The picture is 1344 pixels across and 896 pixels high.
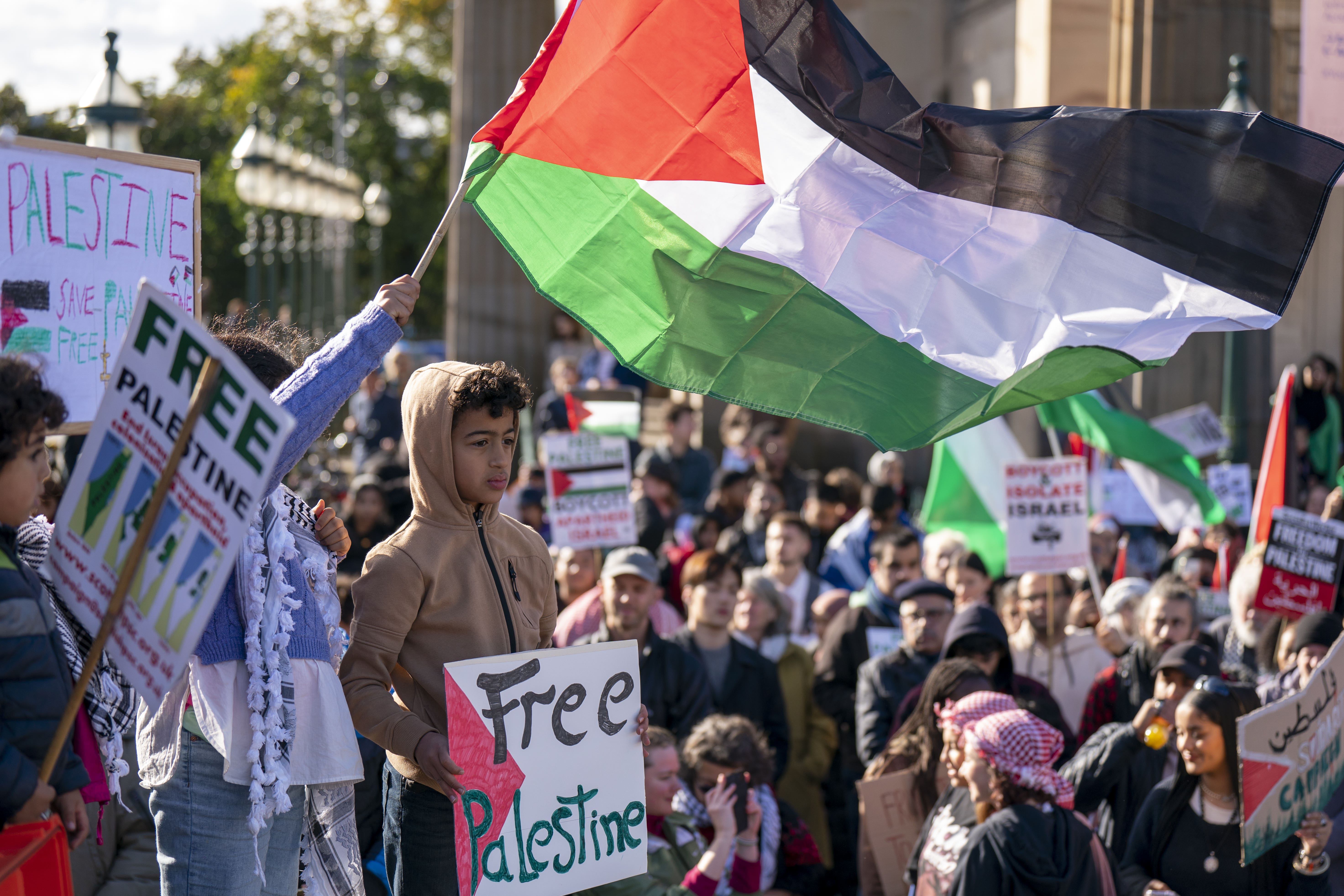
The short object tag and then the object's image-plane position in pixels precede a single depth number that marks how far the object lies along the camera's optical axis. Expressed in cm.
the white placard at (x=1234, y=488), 1130
